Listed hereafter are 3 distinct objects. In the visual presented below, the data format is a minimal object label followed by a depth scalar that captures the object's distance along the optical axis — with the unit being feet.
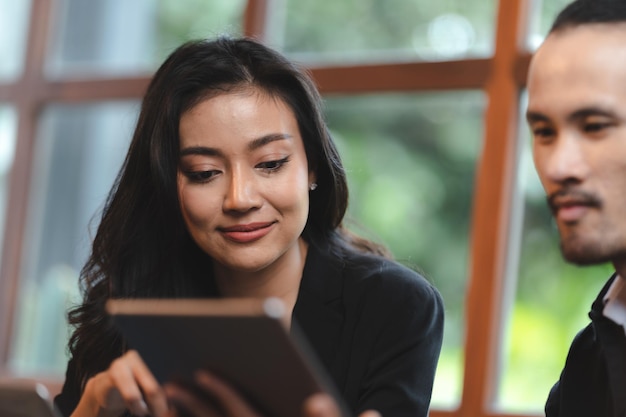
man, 4.92
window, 10.12
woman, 6.82
